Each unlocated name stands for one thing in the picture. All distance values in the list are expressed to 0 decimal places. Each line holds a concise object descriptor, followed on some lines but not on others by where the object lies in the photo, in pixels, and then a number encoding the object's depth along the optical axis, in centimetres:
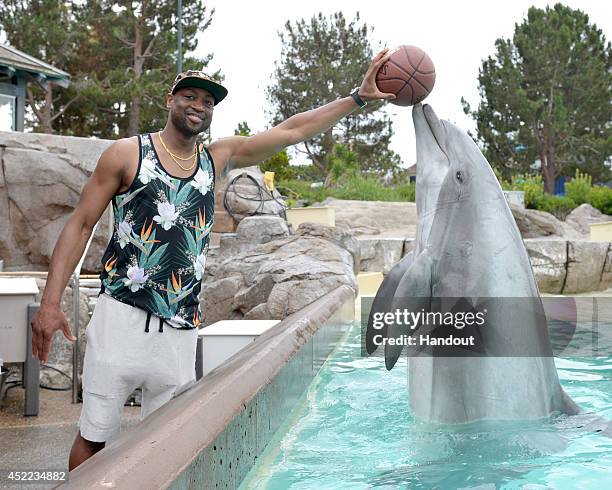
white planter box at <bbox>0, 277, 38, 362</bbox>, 463
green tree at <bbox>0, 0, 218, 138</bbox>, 2736
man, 240
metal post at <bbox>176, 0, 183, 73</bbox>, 1945
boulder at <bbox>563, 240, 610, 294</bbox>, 1437
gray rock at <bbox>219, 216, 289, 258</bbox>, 1136
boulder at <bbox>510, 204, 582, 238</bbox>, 1831
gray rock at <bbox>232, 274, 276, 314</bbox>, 850
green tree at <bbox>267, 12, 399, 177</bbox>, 4050
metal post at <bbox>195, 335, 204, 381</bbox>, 435
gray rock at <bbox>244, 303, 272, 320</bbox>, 804
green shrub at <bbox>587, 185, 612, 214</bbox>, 2597
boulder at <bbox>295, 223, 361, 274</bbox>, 1072
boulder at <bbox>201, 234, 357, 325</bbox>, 812
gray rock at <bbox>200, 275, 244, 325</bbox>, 902
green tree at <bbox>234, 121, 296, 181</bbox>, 3173
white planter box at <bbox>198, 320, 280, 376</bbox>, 471
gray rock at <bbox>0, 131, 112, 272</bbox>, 1310
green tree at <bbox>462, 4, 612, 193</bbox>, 3862
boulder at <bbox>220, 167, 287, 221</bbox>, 1475
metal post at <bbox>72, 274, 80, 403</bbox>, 499
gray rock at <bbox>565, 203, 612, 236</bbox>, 2337
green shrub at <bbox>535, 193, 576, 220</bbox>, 2569
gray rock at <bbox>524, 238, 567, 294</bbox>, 1414
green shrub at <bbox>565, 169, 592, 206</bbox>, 2733
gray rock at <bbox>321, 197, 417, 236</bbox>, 1906
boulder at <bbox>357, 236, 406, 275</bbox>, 1485
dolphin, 318
